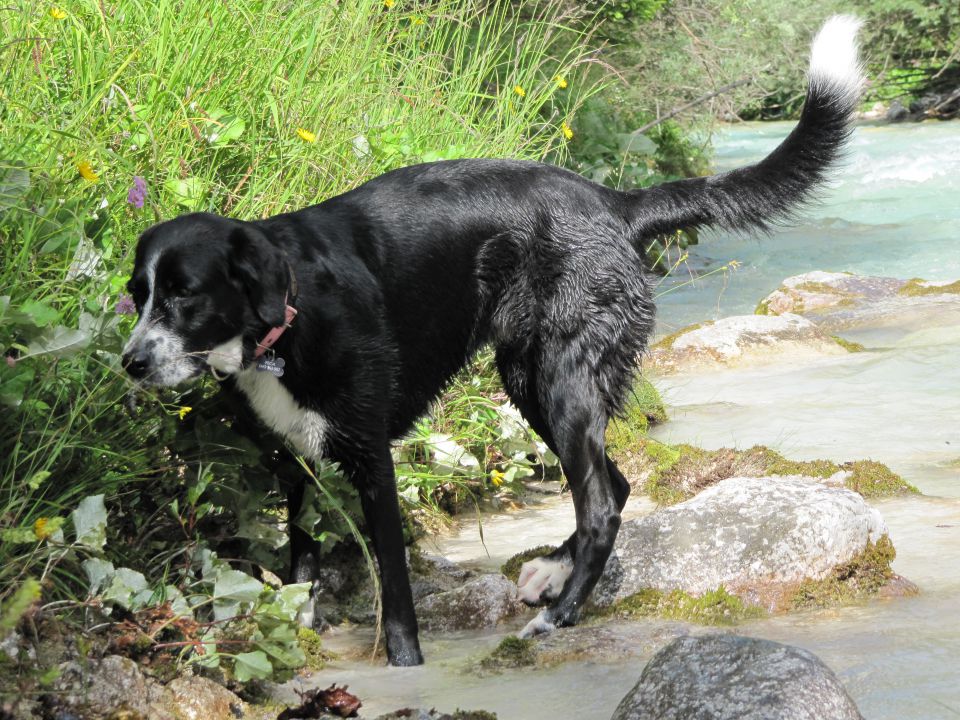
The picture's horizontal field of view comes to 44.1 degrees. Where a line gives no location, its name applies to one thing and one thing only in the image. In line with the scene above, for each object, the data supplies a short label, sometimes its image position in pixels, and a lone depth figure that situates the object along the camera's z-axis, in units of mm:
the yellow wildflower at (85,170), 3342
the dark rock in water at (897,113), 24208
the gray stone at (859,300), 8680
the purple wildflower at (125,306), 3237
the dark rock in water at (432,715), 2602
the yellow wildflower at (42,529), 2703
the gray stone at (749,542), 3664
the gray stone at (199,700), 2771
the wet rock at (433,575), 3977
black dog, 3191
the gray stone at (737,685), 2496
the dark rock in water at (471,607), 3777
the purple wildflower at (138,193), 3527
